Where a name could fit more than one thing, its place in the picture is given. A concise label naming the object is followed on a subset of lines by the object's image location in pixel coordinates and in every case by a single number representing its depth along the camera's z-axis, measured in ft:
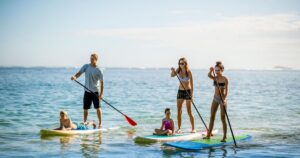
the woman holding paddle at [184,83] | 35.78
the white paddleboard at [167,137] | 34.35
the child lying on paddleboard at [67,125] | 38.28
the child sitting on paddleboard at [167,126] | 35.96
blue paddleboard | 31.71
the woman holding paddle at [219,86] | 31.81
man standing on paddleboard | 38.70
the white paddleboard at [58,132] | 37.29
